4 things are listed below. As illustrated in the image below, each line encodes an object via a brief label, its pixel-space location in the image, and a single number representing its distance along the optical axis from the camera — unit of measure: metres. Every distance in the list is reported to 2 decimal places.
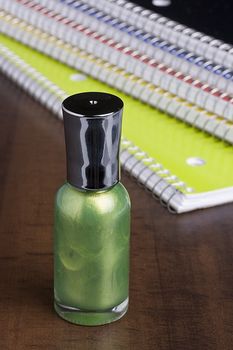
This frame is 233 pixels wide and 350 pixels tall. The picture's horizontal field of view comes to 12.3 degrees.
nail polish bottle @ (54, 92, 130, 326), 0.33
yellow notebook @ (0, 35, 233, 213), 0.44
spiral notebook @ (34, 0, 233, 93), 0.48
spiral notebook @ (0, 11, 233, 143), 0.49
